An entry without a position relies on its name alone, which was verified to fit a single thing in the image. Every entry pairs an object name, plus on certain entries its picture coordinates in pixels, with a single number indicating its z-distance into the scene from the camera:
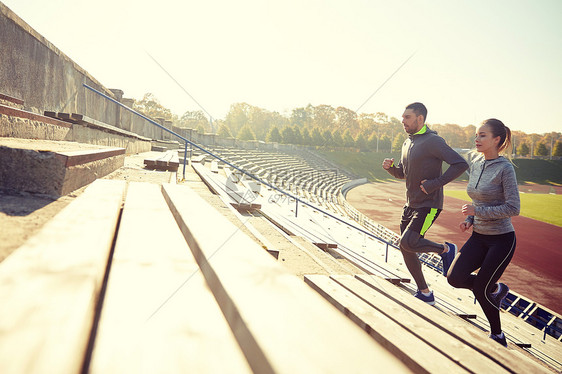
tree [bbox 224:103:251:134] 91.25
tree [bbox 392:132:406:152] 77.19
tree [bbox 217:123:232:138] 54.29
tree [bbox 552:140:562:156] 76.69
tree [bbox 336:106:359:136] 91.50
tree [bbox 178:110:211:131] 85.81
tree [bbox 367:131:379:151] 76.96
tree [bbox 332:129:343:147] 70.06
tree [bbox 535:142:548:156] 80.38
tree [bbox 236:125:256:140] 56.12
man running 3.06
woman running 2.59
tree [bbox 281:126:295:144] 63.47
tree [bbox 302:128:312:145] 65.72
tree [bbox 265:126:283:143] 62.25
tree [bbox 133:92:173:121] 59.07
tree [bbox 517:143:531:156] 81.62
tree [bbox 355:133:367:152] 75.44
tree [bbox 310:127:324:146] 67.31
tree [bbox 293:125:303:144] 64.25
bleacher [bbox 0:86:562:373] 0.59
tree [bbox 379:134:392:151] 78.88
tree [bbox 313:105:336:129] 95.94
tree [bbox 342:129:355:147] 73.56
